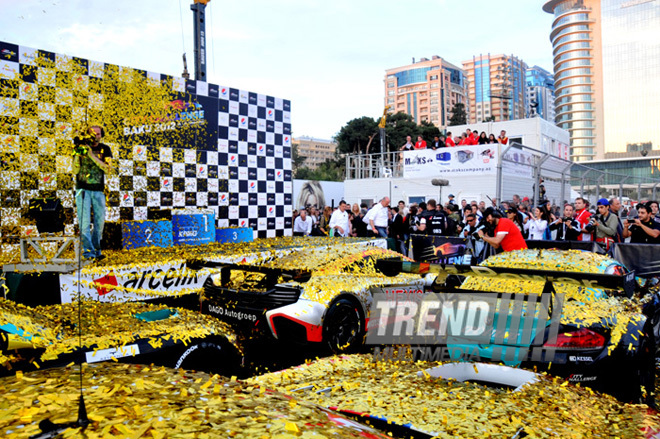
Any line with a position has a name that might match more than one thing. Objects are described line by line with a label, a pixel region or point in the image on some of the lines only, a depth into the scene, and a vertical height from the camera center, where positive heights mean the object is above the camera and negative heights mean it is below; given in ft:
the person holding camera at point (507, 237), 18.69 -0.98
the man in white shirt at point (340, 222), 36.22 -0.47
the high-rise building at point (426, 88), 453.99 +126.95
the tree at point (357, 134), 163.53 +29.33
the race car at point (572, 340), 9.96 -2.81
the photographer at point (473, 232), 26.48 -1.26
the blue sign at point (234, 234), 28.60 -1.02
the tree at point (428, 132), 175.03 +31.11
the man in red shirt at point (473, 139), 62.28 +9.99
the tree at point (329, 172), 182.80 +18.67
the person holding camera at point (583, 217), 29.12 -0.38
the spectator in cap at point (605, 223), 26.09 -0.70
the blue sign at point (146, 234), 22.62 -0.69
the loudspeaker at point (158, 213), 27.50 +0.40
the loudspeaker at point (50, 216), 17.44 +0.21
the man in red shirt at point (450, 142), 65.67 +10.17
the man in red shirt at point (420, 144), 68.13 +10.32
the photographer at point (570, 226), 28.48 -0.90
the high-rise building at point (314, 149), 562.25 +85.59
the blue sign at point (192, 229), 25.14 -0.52
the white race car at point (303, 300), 13.11 -2.47
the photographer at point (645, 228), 23.70 -0.94
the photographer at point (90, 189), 18.25 +1.30
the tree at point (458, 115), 241.76 +51.41
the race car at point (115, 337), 8.47 -2.48
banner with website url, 60.59 +7.22
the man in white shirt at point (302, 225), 38.14 -0.69
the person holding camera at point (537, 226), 30.14 -0.91
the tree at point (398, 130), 170.82 +31.60
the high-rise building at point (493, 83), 517.55 +149.30
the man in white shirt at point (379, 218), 35.53 -0.20
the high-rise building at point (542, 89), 535.60 +145.50
